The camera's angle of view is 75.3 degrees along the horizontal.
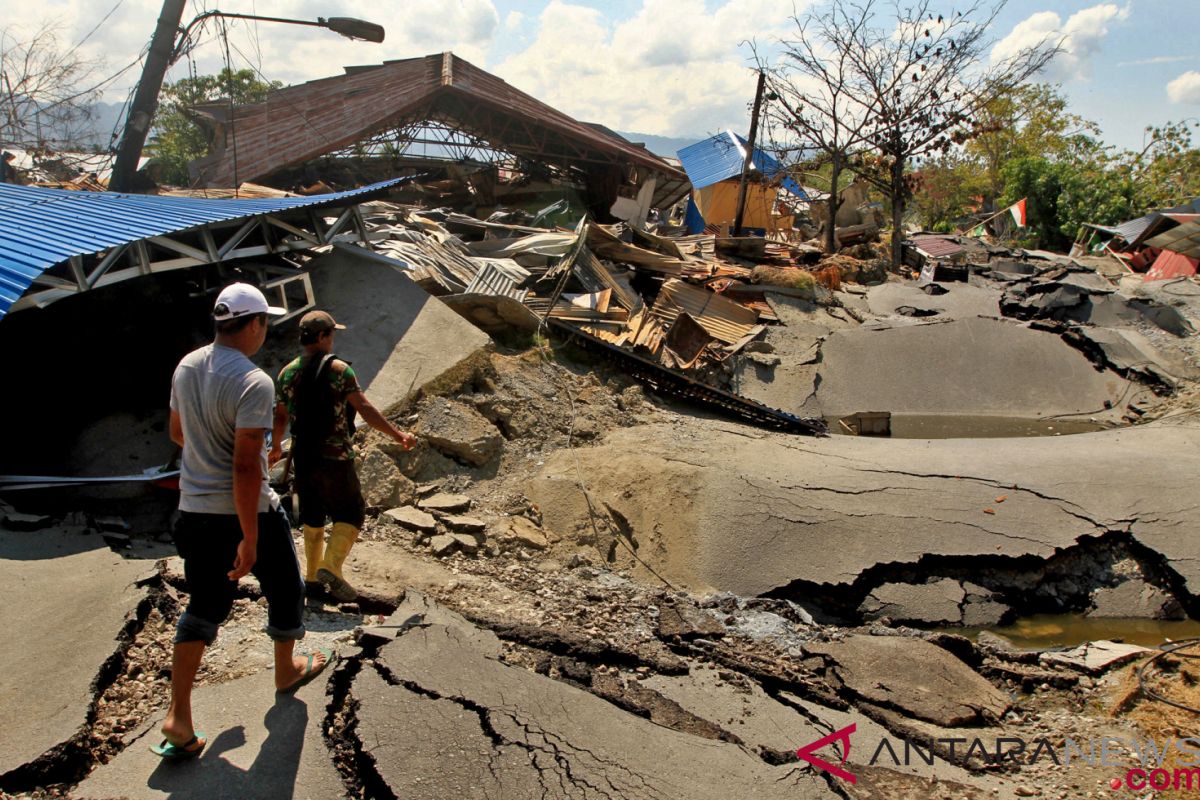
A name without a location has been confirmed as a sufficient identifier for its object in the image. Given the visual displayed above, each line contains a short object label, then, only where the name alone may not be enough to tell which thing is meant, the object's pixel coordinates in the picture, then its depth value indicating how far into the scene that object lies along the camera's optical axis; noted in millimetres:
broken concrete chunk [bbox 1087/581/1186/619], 5547
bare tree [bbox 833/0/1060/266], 17656
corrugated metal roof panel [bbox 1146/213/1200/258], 16844
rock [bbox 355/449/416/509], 5559
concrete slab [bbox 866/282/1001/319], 13398
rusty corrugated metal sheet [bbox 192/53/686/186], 15102
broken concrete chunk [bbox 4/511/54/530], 4449
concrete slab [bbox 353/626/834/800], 2699
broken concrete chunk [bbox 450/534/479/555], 5230
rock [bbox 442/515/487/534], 5457
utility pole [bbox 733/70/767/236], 17500
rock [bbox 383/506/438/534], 5336
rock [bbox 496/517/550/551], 5520
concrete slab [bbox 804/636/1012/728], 3977
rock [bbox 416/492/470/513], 5688
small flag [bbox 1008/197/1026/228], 24719
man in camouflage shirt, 3738
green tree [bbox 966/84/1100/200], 34656
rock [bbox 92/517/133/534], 4801
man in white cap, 2604
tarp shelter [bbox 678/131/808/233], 21344
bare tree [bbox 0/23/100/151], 17594
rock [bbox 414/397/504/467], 6402
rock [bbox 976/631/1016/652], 4906
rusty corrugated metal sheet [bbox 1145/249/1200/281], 16594
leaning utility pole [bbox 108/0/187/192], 12227
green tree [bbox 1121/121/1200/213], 25938
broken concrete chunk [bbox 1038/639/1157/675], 4621
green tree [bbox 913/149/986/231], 33919
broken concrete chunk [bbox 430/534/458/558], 5125
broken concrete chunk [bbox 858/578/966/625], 5375
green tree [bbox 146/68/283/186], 19750
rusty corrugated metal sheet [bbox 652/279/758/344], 10500
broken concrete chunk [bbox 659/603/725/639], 4464
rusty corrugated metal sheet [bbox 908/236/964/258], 19766
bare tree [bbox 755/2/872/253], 18312
